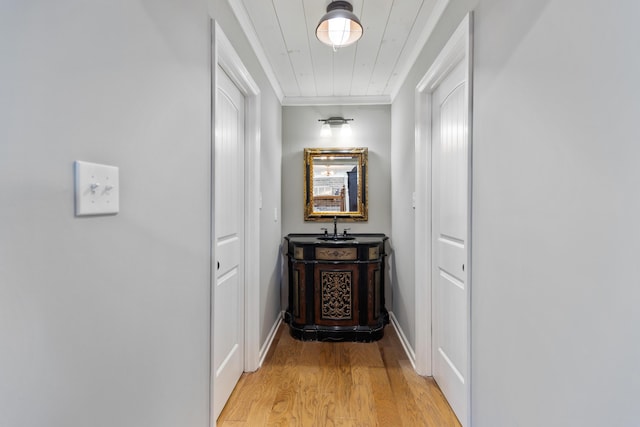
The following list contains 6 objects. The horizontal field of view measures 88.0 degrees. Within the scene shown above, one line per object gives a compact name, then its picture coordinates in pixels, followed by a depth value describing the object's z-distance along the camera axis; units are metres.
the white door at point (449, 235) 1.79
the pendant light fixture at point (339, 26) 1.72
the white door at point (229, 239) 1.86
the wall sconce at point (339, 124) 3.46
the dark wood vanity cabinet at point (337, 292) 2.94
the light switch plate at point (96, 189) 0.72
